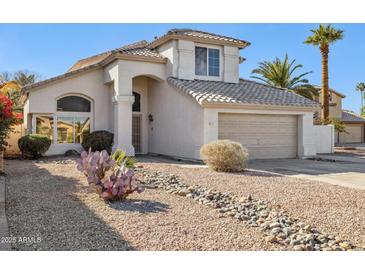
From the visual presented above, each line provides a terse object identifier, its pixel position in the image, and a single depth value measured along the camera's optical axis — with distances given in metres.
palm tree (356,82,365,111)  74.31
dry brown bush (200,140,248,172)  12.54
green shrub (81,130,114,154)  18.27
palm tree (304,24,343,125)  29.00
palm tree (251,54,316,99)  31.16
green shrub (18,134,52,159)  16.88
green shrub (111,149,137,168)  10.23
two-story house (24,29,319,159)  17.33
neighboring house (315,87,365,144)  42.72
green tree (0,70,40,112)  42.91
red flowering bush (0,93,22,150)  10.89
